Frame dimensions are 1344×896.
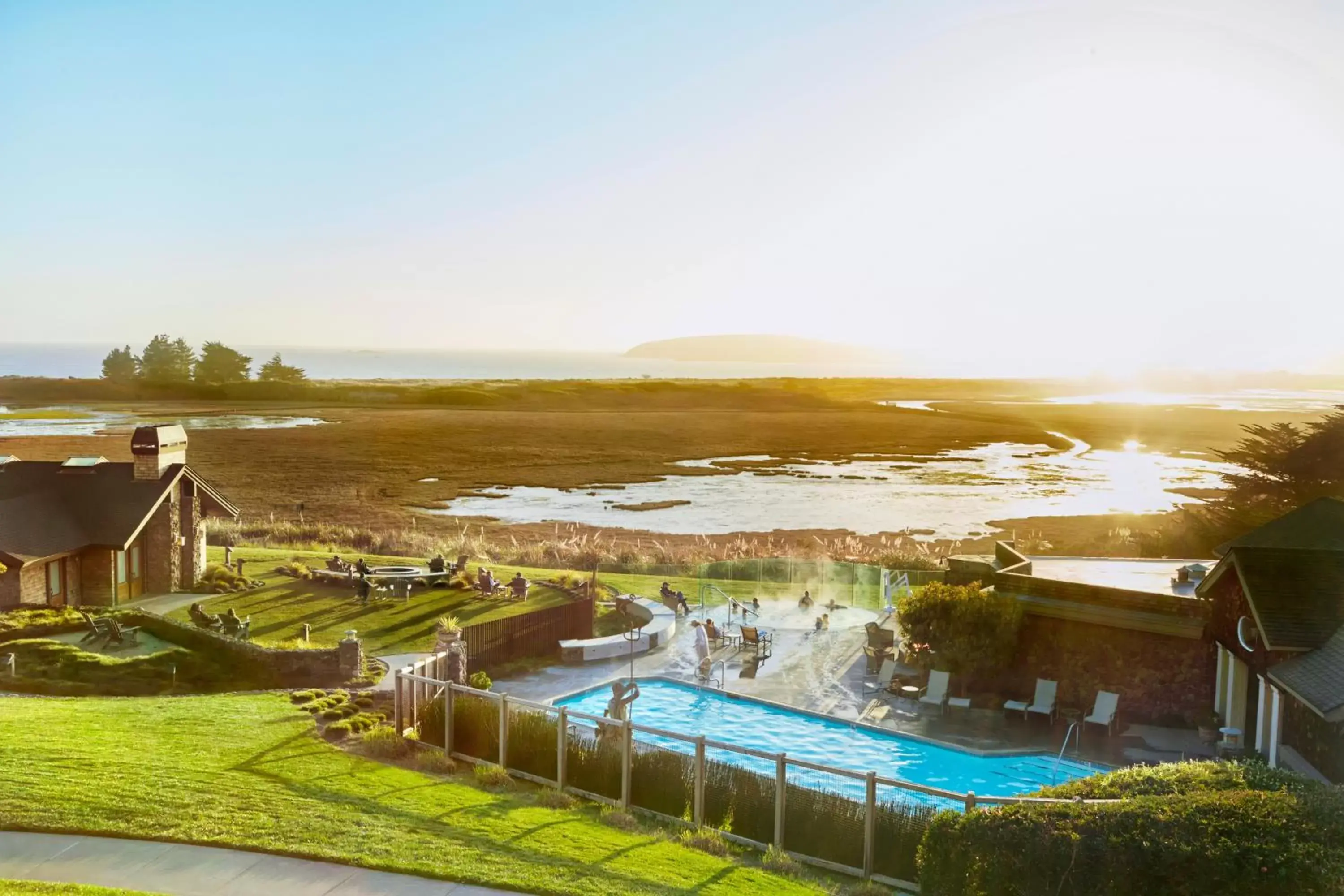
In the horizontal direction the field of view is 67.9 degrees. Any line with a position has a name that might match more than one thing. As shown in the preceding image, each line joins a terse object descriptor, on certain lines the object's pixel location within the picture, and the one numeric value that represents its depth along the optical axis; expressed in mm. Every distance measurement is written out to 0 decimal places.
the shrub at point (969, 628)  21141
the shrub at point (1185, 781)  10859
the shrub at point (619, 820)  13758
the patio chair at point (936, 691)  20672
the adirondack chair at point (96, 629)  23188
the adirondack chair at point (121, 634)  23172
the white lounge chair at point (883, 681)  22094
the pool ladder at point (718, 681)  22391
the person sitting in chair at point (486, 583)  30812
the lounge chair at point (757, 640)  24922
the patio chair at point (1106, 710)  18953
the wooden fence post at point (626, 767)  14424
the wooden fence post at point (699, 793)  14016
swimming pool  17469
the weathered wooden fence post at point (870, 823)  12633
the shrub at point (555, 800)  14508
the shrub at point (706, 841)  13047
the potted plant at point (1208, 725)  18609
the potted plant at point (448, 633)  21438
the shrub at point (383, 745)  16141
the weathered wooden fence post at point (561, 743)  15094
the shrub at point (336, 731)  16781
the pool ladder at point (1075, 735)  18188
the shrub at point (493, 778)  15305
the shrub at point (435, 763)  15710
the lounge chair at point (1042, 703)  19703
